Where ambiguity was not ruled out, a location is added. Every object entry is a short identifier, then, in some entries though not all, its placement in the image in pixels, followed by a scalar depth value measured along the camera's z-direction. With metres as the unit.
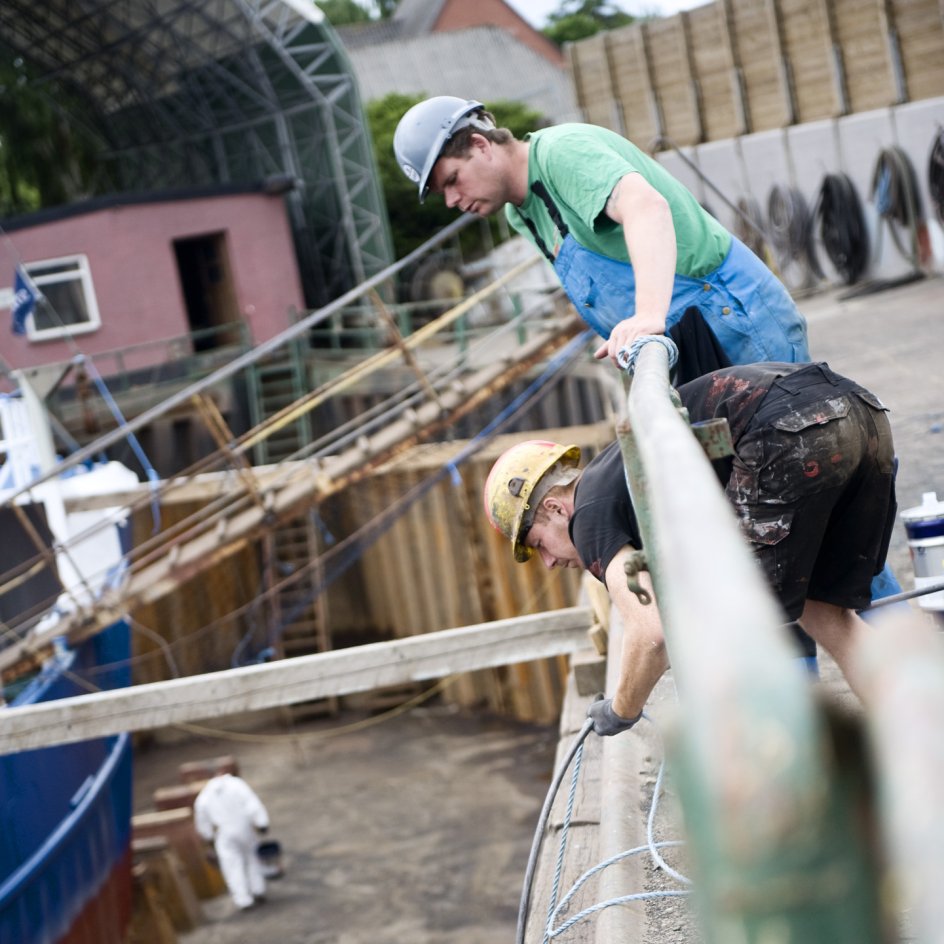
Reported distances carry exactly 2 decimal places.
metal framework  29.64
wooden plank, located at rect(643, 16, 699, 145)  22.64
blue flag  17.14
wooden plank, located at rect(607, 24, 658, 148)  23.85
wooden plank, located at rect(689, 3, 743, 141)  21.50
